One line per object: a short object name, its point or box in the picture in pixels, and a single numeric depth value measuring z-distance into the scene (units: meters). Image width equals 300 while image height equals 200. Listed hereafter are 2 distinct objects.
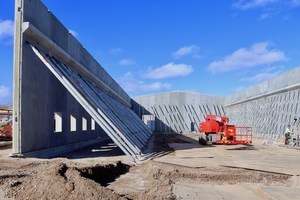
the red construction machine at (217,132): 17.36
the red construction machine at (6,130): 16.98
